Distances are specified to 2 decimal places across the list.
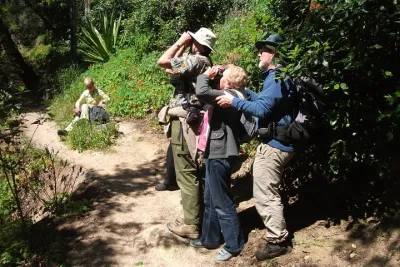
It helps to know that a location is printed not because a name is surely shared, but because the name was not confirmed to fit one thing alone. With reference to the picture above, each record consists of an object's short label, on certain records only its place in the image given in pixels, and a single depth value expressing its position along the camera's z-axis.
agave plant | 12.53
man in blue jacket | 3.29
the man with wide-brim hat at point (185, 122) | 3.84
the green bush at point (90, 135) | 7.45
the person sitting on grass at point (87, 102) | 8.20
